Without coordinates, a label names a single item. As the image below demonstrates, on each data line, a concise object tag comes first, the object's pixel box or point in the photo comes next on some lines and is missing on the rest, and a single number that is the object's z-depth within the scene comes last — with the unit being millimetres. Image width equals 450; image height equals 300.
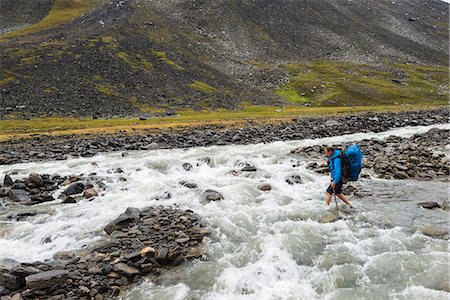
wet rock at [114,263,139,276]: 10242
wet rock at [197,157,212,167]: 24703
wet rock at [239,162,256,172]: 22312
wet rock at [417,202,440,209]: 15658
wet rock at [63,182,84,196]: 17562
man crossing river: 14703
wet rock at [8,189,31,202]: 16920
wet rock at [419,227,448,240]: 12586
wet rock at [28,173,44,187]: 18828
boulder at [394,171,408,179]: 20334
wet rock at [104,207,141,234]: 13031
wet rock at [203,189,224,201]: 16641
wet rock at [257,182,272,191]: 18312
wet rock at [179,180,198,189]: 18720
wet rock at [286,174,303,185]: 19569
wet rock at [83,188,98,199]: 17047
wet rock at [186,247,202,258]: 11500
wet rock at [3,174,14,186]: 19109
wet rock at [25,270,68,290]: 9195
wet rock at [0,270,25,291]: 9195
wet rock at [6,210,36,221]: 14547
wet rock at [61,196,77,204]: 16312
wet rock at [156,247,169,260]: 11039
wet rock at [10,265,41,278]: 9516
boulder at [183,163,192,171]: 23238
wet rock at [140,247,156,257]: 11023
